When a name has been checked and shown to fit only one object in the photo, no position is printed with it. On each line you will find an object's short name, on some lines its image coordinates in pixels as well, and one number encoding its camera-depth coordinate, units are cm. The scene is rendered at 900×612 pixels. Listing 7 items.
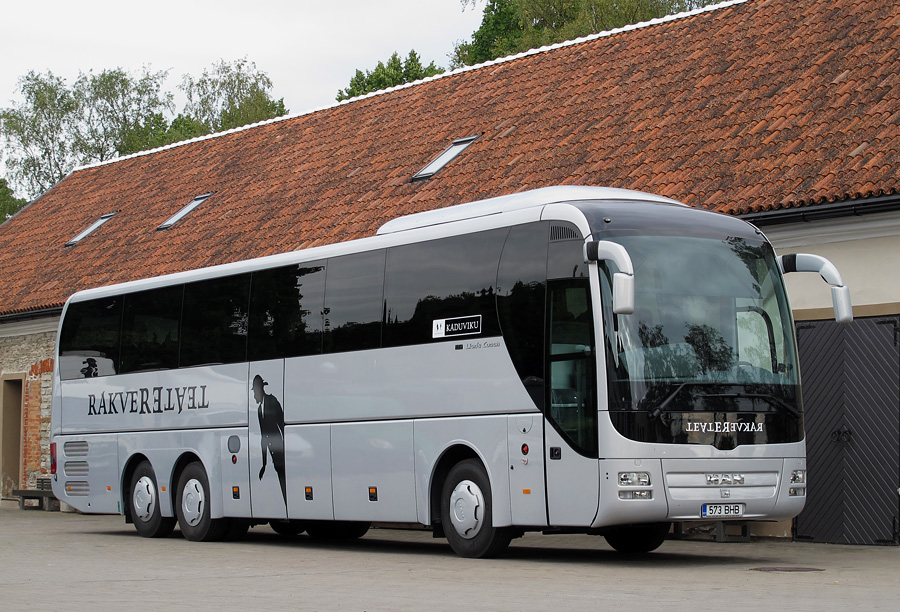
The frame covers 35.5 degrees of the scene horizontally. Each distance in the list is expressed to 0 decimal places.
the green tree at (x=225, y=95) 6028
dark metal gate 1529
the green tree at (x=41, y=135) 5825
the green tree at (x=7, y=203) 5759
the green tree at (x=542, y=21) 4084
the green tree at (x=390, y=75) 5497
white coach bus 1225
